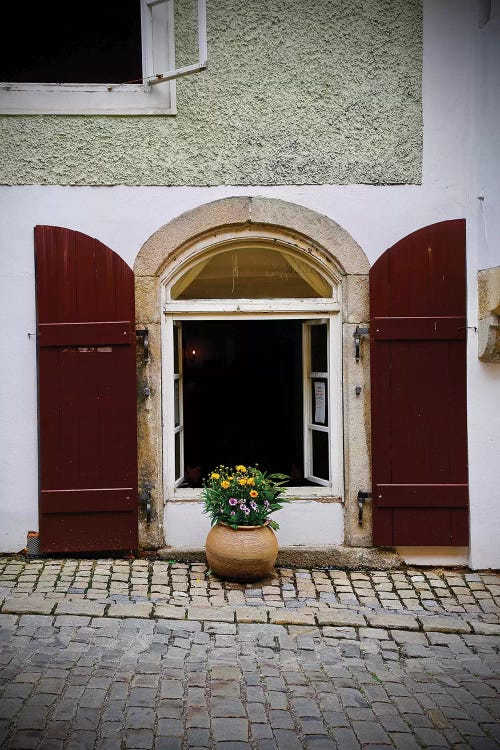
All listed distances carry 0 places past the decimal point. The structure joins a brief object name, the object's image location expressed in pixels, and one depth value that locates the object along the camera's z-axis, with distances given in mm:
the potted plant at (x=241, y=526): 4973
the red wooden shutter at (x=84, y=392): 5371
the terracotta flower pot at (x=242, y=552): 4957
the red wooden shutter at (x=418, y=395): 5434
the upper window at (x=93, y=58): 5414
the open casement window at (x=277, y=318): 5605
